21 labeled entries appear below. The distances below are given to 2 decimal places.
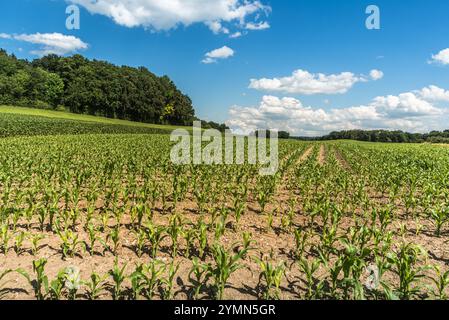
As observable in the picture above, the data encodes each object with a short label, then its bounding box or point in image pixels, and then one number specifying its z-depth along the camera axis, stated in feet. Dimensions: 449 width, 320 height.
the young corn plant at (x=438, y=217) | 20.12
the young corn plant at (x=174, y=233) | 16.23
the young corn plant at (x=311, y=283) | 12.50
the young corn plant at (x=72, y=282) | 11.78
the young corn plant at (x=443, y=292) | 12.13
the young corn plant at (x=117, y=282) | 12.17
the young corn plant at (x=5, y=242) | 15.80
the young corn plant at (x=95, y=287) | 11.96
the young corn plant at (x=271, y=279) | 12.64
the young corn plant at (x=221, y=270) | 12.58
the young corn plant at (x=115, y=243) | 16.18
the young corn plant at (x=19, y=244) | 15.67
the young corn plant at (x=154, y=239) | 16.06
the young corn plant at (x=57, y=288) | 11.48
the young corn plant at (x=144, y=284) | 12.03
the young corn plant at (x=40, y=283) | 11.67
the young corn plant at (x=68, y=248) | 15.26
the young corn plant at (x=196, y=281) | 12.47
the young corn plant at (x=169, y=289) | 12.26
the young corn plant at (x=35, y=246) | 15.44
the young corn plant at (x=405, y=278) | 12.17
